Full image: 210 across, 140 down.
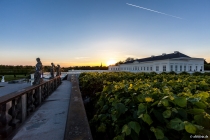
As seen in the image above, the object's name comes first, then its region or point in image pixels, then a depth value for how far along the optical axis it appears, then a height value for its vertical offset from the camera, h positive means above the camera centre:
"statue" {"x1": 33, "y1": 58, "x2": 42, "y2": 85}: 8.29 -0.26
